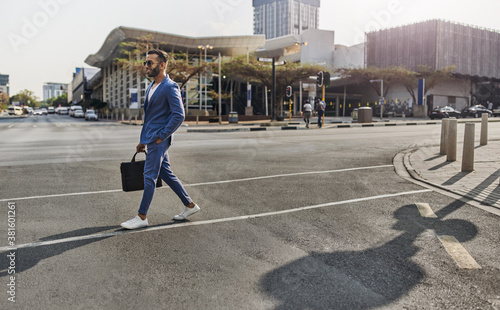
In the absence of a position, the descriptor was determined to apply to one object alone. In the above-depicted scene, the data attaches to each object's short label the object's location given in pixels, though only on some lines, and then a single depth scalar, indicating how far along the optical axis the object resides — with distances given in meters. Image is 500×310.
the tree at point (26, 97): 162.38
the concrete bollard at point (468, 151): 7.45
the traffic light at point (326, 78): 25.28
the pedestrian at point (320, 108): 24.31
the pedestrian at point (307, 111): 25.08
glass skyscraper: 141.62
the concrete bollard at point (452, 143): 8.77
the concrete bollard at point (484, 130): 11.39
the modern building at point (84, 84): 117.79
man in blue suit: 4.17
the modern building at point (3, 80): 159.19
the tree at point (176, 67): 40.66
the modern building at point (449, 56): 58.97
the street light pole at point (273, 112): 28.04
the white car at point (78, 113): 70.12
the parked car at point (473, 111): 43.81
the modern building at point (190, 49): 53.28
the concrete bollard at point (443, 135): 9.35
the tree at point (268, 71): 46.50
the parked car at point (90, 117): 56.38
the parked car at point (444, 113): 39.86
